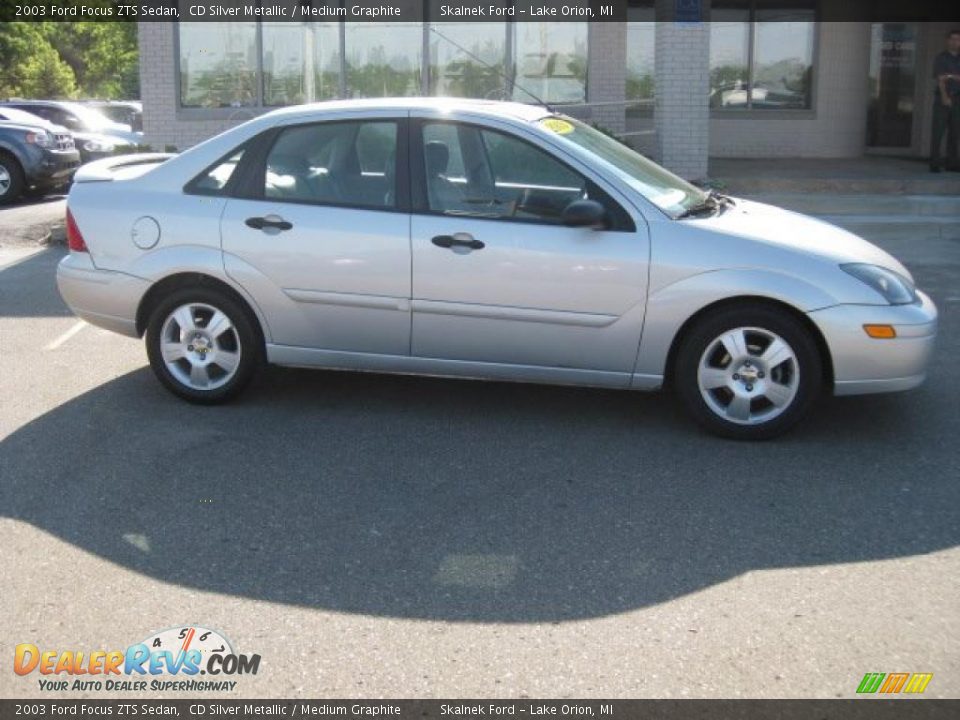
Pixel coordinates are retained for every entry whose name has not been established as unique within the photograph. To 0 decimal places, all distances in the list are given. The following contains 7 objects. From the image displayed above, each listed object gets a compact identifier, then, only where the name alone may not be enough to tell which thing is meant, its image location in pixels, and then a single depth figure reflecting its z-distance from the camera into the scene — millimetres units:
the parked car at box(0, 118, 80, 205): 16703
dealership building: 16391
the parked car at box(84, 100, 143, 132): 24359
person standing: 14281
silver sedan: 5875
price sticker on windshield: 6391
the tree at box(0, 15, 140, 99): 47156
